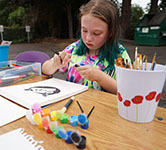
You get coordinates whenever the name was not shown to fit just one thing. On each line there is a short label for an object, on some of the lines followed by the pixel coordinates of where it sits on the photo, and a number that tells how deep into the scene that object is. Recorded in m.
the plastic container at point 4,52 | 1.12
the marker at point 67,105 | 0.50
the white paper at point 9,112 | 0.46
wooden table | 0.35
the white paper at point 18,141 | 0.34
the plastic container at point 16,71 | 0.77
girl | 0.79
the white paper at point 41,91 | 0.56
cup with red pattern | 0.40
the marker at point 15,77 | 0.77
